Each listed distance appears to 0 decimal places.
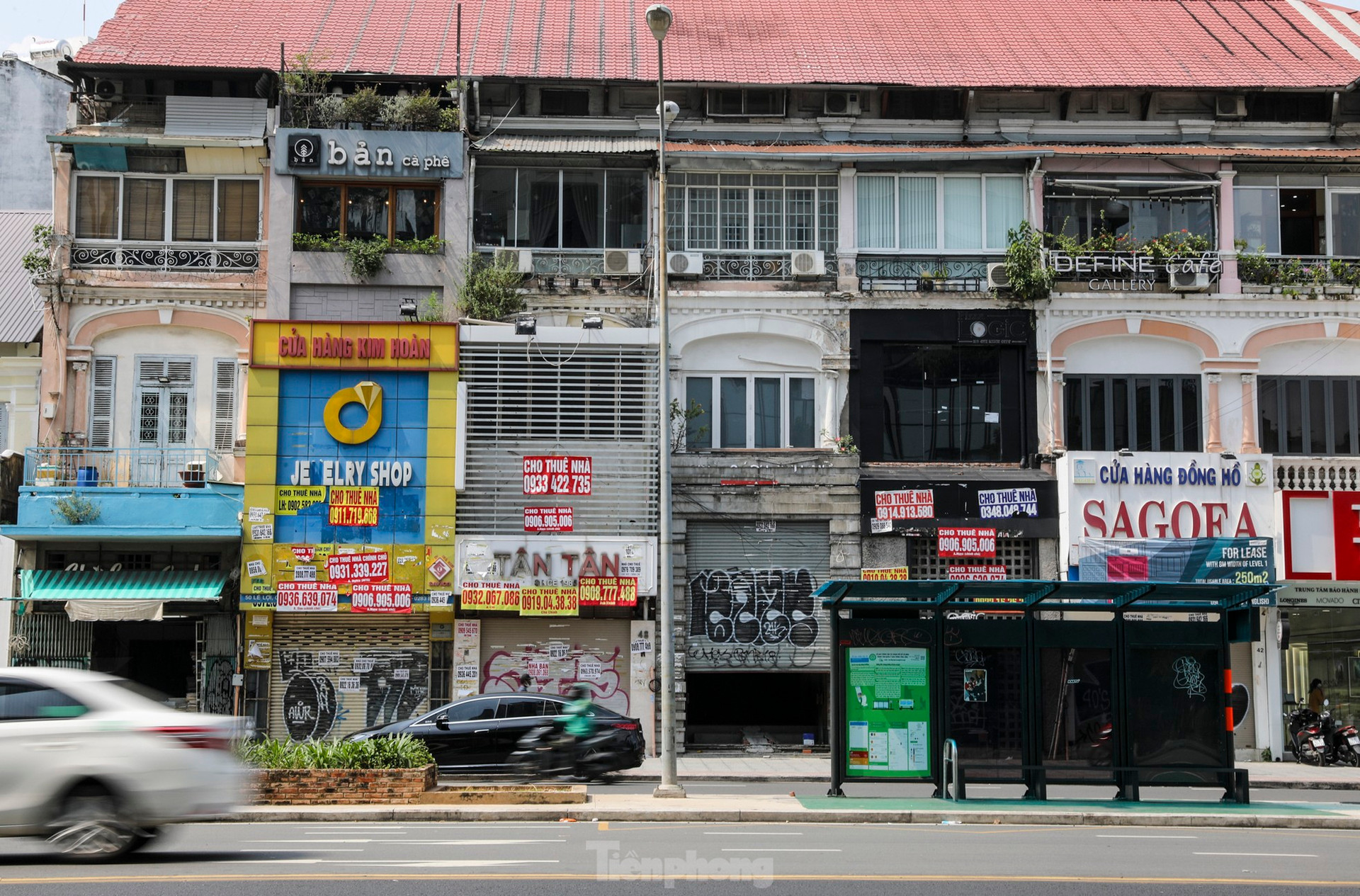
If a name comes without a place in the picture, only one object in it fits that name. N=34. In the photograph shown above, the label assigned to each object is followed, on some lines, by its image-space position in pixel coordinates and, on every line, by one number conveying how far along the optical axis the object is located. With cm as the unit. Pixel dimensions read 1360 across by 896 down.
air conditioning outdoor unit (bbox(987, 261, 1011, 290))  2953
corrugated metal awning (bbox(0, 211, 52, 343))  2977
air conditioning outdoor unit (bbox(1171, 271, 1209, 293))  2967
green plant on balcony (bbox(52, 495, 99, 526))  2694
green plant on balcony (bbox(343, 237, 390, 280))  2919
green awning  2708
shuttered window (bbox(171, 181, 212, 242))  2980
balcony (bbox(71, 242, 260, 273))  2939
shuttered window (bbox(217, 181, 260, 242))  2989
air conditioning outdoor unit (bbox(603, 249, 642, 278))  2961
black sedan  2298
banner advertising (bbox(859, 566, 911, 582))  2888
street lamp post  1958
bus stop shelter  1941
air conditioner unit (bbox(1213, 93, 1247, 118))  3138
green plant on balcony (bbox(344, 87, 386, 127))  2948
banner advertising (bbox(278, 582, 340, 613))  2728
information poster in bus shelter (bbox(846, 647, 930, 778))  1952
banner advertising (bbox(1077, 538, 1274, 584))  2745
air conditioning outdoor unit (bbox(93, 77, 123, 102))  3031
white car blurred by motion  1172
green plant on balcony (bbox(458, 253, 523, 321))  2895
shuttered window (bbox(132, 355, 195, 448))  2922
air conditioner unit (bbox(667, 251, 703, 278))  2958
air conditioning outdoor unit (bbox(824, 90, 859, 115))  3128
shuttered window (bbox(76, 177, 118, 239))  2961
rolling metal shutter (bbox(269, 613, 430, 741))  2756
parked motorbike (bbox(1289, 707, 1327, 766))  2705
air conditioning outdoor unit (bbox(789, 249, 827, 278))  2975
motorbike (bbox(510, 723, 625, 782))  2234
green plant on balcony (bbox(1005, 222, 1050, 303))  2922
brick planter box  1812
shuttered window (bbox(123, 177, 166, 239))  2969
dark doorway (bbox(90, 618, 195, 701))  2830
